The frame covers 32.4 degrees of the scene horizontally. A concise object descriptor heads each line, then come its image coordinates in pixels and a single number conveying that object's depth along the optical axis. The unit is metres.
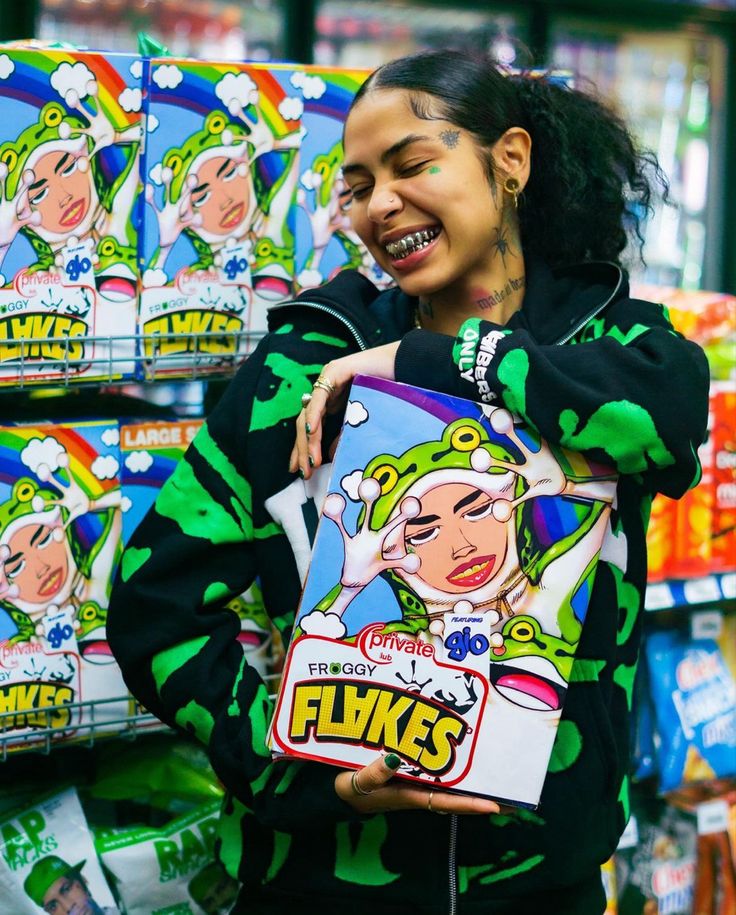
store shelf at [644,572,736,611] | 2.23
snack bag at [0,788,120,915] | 1.71
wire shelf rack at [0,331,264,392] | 1.59
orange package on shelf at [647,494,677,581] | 2.23
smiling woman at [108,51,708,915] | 1.32
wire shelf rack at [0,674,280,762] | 1.61
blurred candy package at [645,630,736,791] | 2.39
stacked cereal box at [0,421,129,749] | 1.60
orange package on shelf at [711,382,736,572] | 2.27
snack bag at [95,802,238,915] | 1.77
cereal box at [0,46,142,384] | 1.54
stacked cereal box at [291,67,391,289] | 1.76
